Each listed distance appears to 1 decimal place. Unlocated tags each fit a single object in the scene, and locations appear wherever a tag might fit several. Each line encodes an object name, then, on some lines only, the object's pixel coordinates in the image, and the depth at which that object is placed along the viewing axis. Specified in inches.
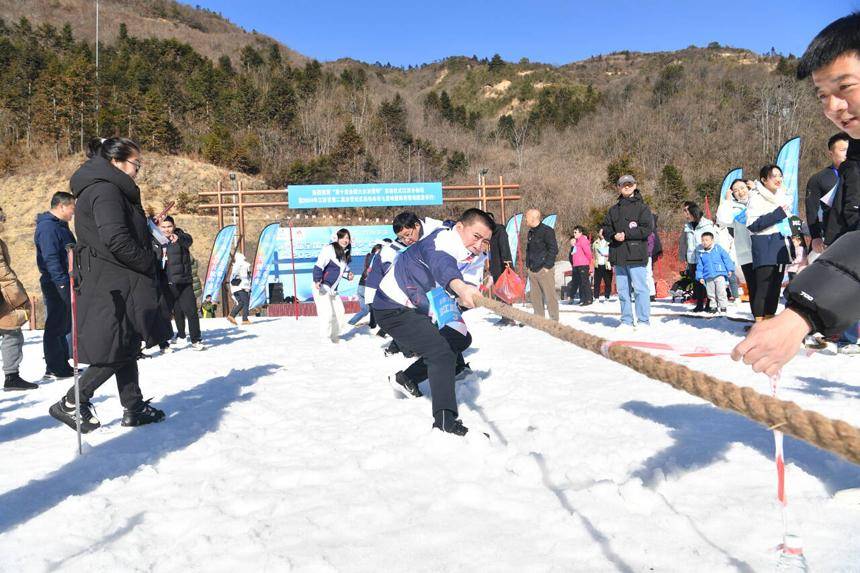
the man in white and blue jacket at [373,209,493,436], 141.6
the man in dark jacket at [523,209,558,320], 337.4
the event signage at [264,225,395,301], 678.5
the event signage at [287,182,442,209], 660.7
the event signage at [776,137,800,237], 380.8
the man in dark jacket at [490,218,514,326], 351.9
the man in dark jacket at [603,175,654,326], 293.3
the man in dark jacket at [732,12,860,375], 45.4
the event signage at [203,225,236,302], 514.3
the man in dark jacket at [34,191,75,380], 211.9
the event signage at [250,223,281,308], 536.1
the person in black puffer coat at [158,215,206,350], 305.4
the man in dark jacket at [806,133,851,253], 179.2
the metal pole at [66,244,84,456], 129.0
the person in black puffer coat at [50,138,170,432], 136.6
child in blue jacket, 355.3
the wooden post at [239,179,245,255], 634.8
